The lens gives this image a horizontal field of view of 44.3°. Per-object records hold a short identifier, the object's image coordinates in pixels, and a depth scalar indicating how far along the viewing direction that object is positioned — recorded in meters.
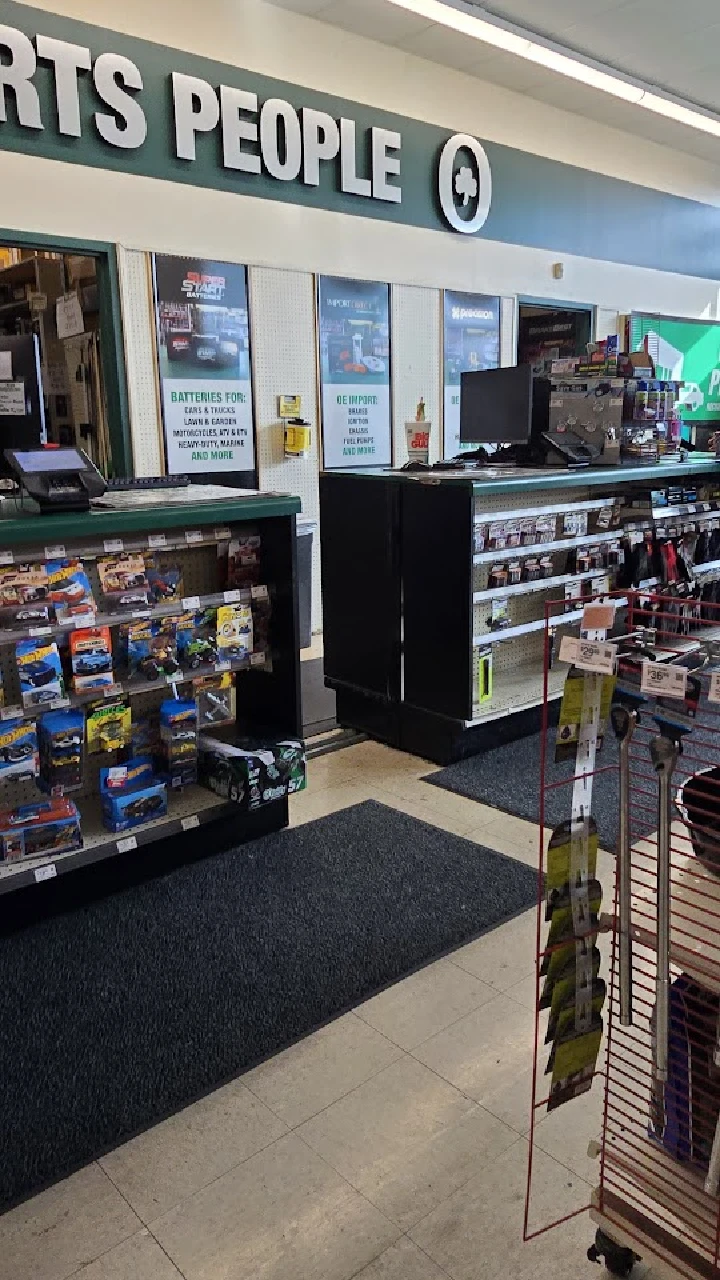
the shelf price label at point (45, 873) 2.62
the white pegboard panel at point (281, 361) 5.49
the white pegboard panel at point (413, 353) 6.28
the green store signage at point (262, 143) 4.39
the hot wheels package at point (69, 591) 2.60
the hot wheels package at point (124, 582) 2.77
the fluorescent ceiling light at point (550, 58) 5.03
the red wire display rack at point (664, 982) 1.25
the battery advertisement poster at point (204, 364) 5.08
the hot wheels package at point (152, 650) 2.84
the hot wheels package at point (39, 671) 2.58
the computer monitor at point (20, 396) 2.63
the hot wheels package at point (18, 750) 2.57
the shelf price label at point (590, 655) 1.25
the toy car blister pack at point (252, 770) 3.01
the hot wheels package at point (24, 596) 2.51
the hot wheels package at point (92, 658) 2.68
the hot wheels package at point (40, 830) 2.62
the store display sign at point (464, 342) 6.66
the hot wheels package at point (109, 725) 2.84
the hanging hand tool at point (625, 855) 1.28
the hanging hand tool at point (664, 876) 1.23
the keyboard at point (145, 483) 3.05
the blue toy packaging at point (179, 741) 3.02
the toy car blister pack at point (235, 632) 3.03
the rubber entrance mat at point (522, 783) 3.45
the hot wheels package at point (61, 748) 2.70
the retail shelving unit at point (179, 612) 2.56
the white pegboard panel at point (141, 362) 4.89
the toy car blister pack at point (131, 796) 2.85
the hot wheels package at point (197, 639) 2.94
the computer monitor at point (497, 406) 4.23
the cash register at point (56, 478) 2.47
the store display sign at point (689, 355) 8.80
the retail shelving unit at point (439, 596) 3.73
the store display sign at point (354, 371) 5.86
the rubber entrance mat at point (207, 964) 2.05
